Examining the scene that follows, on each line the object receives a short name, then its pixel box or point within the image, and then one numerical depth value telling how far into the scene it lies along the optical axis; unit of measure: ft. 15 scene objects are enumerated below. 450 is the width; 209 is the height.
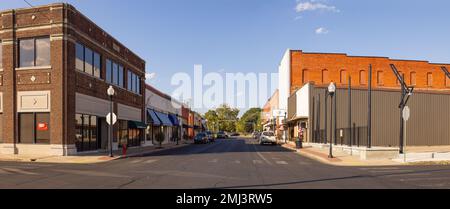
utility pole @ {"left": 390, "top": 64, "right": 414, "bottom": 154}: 83.57
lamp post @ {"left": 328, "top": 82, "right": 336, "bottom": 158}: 96.24
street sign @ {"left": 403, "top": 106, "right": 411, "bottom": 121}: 77.01
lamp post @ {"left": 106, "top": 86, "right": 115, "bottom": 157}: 93.61
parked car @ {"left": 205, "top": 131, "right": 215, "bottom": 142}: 220.02
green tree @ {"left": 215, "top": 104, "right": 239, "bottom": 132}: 568.90
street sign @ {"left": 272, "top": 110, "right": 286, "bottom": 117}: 258.78
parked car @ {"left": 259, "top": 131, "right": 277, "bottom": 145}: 178.29
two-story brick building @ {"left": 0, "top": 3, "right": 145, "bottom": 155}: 93.66
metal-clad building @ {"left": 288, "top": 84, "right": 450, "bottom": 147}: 148.05
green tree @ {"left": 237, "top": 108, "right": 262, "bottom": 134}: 618.85
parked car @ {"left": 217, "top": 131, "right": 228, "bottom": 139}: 337.52
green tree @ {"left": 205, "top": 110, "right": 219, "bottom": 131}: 513.98
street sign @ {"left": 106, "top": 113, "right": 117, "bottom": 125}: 93.29
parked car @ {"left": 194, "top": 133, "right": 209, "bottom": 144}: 196.13
